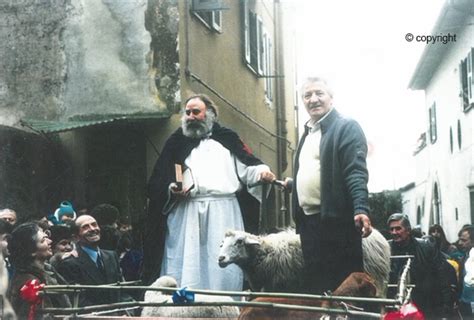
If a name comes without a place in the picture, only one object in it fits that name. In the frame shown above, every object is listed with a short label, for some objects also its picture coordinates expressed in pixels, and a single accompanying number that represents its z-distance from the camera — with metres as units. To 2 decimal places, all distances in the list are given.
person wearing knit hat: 5.61
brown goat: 2.60
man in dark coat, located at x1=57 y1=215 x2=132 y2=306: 4.32
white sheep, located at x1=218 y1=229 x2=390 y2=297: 4.08
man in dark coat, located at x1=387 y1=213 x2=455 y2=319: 5.32
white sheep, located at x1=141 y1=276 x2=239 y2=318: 3.31
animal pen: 2.30
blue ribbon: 2.46
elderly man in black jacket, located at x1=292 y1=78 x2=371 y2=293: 3.60
